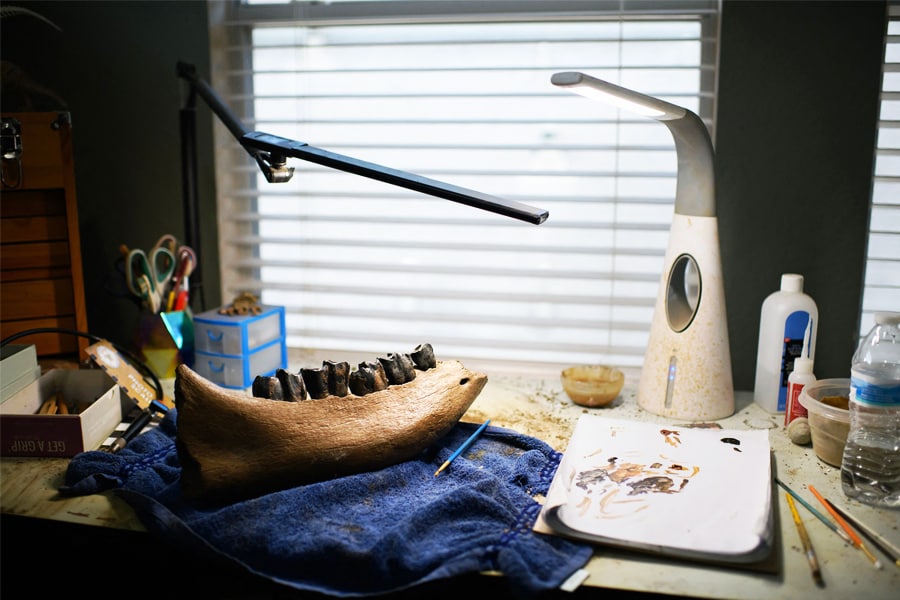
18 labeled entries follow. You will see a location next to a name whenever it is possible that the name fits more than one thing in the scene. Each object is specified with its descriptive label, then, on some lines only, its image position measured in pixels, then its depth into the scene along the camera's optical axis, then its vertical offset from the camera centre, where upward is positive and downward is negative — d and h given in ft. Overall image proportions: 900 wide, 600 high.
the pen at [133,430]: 4.12 -1.26
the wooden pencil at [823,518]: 3.32 -1.38
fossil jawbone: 3.49 -1.09
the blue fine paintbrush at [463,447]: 3.86 -1.27
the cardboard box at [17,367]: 4.13 -0.93
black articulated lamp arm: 3.61 +0.10
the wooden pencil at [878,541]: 3.18 -1.40
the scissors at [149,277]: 5.05 -0.54
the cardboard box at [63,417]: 4.00 -1.15
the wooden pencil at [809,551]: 3.04 -1.41
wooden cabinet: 4.82 -0.31
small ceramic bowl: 4.75 -1.16
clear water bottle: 3.53 -1.09
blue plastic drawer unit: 4.93 -0.97
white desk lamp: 4.38 -0.66
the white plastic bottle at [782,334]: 4.56 -0.80
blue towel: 3.08 -1.37
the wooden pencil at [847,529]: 3.15 -1.39
